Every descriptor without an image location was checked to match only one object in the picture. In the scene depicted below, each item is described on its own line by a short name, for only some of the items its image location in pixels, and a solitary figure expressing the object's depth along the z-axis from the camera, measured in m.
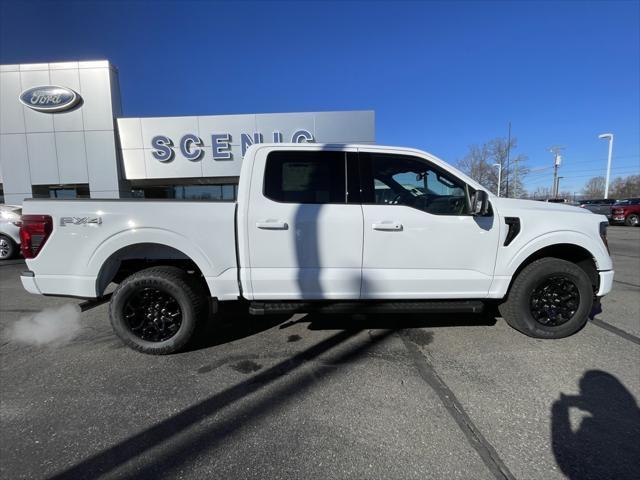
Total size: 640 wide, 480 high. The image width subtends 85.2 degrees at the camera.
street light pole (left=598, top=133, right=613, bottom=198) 39.06
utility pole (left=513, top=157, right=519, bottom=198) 50.26
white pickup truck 3.34
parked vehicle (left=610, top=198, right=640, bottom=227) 21.11
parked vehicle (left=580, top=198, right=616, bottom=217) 23.82
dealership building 17.22
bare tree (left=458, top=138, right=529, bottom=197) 46.56
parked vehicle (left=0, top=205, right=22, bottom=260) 9.47
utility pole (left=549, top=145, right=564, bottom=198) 48.34
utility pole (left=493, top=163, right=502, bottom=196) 42.73
